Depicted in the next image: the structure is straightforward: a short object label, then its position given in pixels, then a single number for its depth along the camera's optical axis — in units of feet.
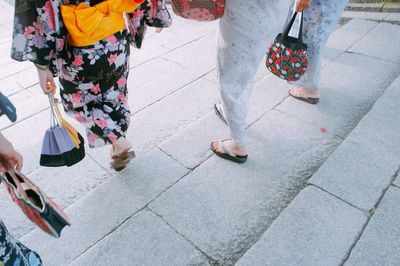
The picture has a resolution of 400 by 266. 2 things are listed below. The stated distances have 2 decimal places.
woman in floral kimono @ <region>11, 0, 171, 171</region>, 5.41
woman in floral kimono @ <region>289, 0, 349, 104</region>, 8.29
